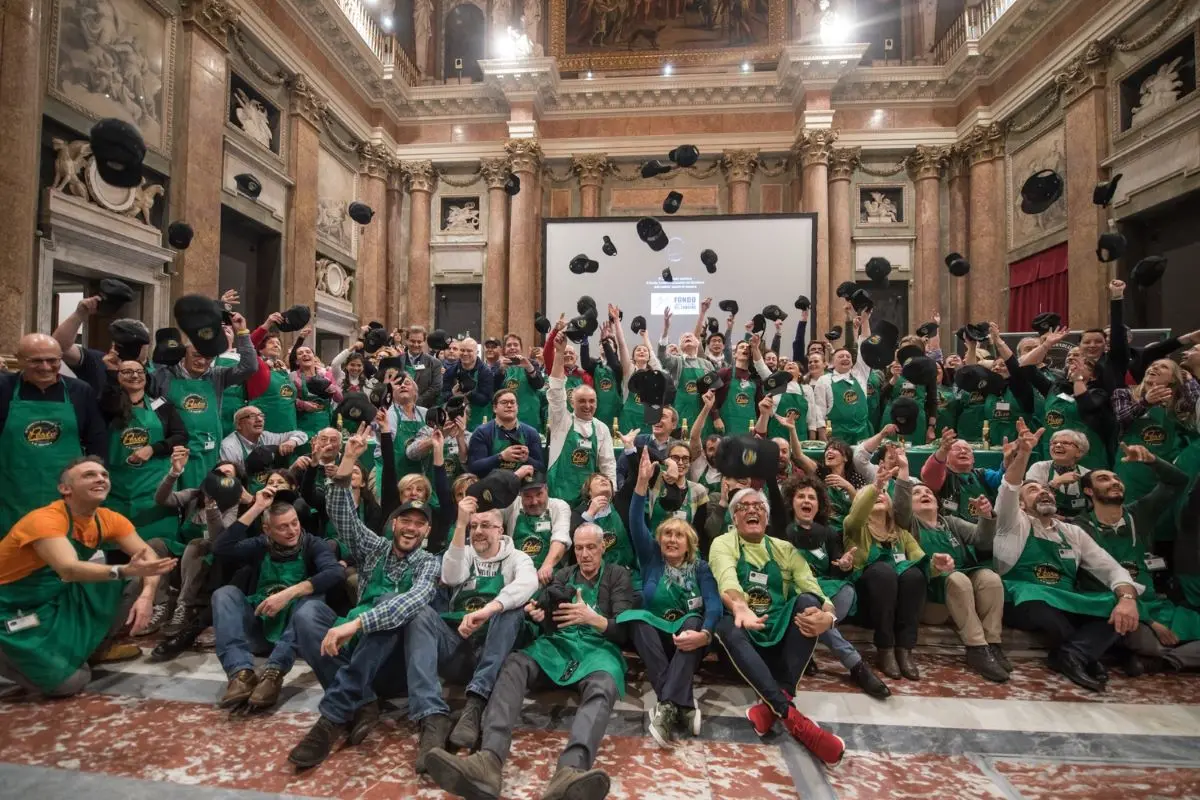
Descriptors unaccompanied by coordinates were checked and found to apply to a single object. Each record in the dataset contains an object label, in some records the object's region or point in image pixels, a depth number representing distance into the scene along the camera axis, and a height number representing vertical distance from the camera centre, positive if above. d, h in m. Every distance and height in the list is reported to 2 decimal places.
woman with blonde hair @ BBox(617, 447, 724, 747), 3.44 -1.17
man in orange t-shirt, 3.48 -0.95
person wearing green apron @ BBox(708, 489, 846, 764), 3.39 -1.12
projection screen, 13.84 +3.43
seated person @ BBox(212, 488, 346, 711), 3.72 -1.07
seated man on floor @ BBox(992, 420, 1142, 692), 4.16 -1.07
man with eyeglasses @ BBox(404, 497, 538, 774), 3.25 -1.18
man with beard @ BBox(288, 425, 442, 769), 3.27 -1.13
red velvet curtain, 12.20 +2.77
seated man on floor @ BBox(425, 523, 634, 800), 2.73 -1.38
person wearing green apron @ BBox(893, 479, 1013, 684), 4.26 -1.08
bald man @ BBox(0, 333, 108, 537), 4.16 -0.09
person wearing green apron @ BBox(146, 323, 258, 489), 5.13 +0.09
